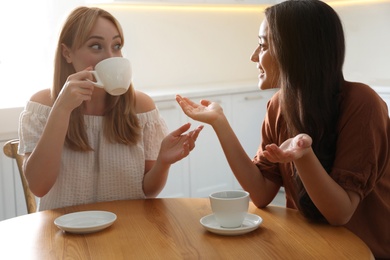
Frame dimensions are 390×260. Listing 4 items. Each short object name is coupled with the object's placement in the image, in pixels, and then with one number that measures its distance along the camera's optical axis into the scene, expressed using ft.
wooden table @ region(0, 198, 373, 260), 3.74
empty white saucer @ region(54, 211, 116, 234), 4.20
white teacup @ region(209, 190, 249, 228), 4.09
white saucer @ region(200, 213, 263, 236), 4.04
